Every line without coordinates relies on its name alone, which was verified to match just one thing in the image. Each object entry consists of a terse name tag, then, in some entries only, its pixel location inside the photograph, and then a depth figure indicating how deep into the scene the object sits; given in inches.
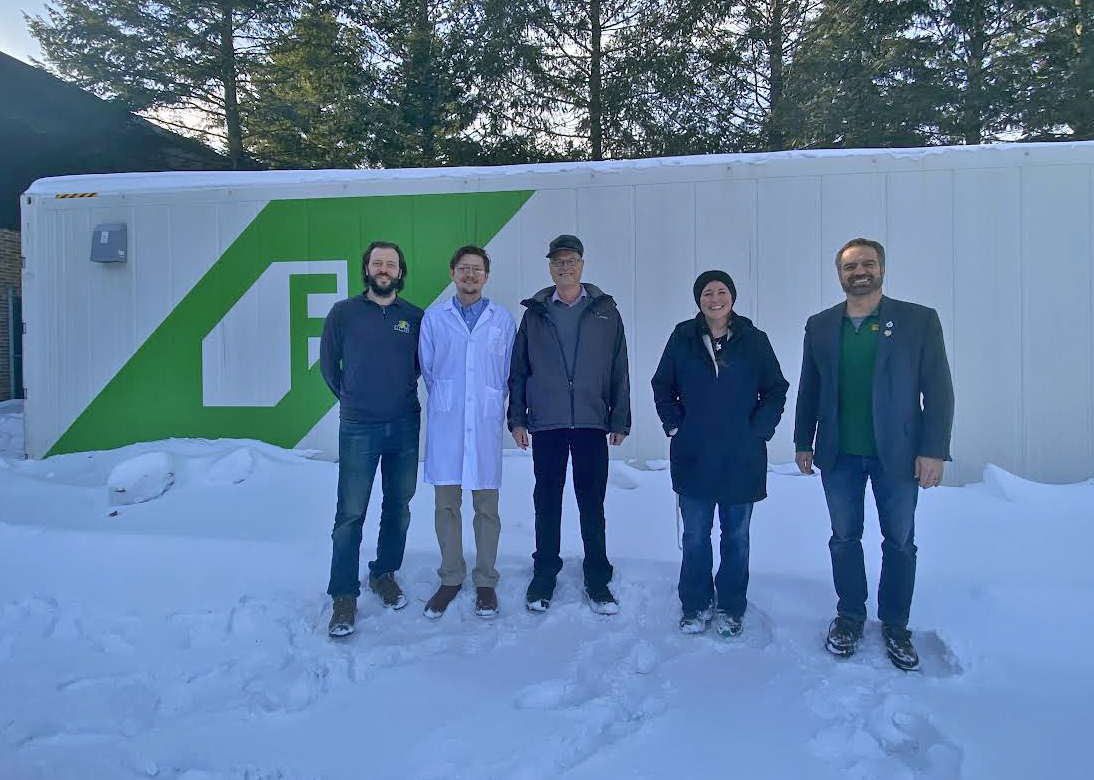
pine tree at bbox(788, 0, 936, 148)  429.4
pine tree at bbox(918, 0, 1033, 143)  427.5
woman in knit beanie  101.7
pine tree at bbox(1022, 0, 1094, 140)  412.8
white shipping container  156.9
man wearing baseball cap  110.6
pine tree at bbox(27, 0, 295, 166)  558.9
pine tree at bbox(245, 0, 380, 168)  487.8
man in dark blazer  93.7
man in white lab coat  112.1
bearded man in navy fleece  110.5
